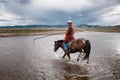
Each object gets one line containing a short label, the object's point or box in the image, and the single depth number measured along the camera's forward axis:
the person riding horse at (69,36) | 8.31
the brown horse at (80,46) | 7.45
